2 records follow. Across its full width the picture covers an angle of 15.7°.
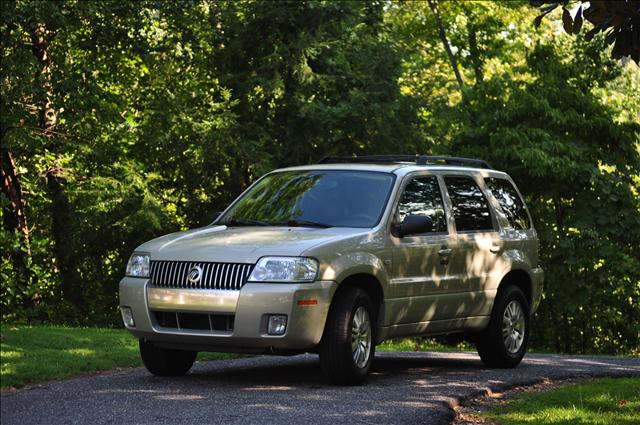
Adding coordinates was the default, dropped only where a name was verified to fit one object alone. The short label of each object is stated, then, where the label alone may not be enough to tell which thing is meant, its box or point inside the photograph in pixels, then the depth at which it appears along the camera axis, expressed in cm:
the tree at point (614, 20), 1341
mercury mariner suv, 1849
